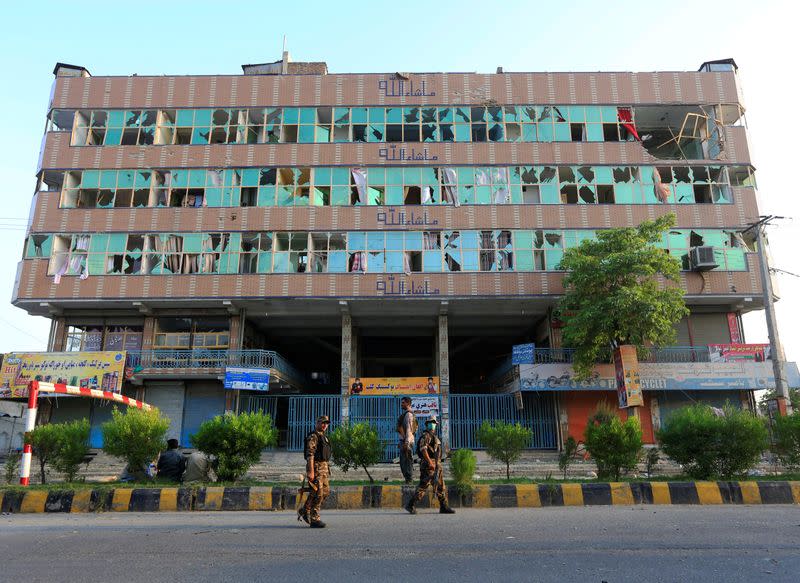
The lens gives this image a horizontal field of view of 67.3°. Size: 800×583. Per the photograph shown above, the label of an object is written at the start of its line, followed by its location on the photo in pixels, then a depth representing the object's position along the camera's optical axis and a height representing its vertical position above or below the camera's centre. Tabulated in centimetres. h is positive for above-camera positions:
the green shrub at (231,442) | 1090 +0
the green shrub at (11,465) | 1191 -43
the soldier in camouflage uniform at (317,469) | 723 -33
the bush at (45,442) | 1168 +2
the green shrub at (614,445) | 1129 -8
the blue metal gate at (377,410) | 2112 +109
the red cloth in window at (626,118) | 2417 +1267
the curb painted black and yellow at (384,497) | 953 -86
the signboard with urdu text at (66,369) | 2159 +262
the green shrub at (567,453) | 1288 -26
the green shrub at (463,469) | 951 -43
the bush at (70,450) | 1170 -13
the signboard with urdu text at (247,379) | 2162 +225
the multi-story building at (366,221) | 2225 +823
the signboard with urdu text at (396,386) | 2209 +199
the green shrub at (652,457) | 1224 -33
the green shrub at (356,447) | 1134 -10
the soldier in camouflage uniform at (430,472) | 845 -43
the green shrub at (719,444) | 1101 -7
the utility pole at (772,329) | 1931 +355
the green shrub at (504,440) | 1270 +2
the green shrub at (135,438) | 1123 +8
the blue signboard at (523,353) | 2184 +311
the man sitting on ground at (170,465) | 1157 -43
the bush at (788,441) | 1188 -2
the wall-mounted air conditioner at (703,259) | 2181 +643
